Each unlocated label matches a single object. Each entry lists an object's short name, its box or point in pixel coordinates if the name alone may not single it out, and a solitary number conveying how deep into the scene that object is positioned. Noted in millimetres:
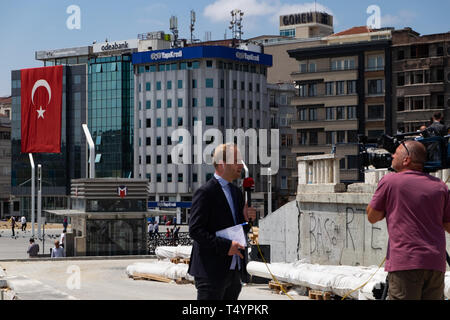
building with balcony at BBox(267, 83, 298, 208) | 121688
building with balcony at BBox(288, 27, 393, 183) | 90812
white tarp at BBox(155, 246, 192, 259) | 32562
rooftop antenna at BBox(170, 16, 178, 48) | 131375
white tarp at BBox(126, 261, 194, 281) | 25703
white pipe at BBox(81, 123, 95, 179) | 55812
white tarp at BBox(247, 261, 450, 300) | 18267
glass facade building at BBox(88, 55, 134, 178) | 124375
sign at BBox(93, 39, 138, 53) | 128250
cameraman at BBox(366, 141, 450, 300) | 7129
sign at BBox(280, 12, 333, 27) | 169625
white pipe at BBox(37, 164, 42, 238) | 71662
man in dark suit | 7559
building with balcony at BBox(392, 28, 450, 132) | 86062
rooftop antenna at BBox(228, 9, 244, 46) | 130875
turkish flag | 128375
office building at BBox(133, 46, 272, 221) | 116375
